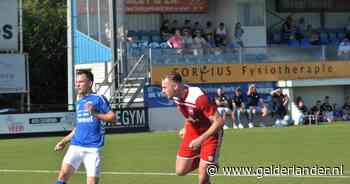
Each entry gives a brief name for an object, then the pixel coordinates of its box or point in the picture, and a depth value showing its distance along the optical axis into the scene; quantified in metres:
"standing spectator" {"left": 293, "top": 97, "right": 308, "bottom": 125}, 39.22
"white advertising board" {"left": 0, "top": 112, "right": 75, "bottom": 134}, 33.44
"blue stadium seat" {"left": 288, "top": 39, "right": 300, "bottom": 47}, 44.50
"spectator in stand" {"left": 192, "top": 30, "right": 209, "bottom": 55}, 39.56
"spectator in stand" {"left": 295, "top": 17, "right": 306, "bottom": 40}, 46.29
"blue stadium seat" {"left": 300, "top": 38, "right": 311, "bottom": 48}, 44.17
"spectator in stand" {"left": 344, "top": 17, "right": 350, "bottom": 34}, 47.94
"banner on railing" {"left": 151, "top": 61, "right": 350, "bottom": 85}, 39.28
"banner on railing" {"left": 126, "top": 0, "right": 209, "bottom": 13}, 46.56
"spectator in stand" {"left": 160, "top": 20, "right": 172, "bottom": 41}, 43.25
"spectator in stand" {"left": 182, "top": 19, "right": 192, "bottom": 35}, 43.01
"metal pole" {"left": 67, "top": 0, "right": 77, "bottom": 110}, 43.62
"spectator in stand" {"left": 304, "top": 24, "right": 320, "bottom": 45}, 45.94
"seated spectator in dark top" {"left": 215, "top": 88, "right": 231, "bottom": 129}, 37.59
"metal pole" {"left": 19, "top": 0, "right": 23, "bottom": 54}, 40.69
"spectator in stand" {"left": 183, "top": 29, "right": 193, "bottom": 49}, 40.31
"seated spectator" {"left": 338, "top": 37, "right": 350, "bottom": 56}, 42.60
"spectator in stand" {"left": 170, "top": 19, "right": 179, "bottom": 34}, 44.40
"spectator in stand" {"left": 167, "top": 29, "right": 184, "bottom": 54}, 40.19
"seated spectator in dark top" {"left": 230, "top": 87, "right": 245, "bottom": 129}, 37.97
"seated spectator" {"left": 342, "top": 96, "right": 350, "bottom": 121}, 41.15
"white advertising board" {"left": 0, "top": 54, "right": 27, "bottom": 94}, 40.62
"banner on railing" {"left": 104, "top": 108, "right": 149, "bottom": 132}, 35.09
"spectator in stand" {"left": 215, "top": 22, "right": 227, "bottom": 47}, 43.59
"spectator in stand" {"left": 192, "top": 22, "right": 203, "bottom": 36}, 43.94
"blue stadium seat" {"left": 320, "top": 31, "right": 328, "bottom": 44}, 46.99
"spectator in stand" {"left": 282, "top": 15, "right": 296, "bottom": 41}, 46.16
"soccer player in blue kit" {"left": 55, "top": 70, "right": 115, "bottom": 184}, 10.95
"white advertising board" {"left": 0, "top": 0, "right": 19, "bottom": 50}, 41.16
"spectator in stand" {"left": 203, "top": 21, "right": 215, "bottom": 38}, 44.00
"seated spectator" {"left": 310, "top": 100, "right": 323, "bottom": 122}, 39.64
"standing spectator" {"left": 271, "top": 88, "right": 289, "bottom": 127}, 39.41
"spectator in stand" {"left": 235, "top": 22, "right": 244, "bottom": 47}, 44.62
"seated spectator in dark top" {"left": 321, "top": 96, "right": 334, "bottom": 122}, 40.34
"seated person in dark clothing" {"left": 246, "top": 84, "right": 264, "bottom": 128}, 38.41
